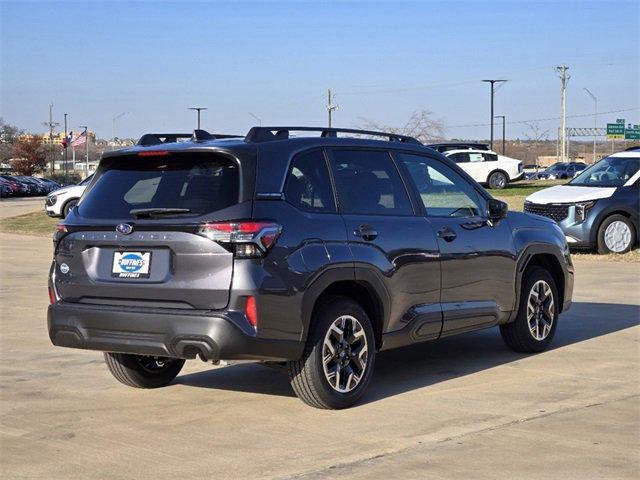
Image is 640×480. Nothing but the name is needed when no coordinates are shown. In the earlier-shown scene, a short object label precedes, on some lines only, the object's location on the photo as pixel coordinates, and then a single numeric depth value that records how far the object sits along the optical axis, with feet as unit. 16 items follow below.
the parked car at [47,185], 214.48
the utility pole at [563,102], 246.88
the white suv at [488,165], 131.85
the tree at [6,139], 387.36
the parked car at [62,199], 96.99
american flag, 233.08
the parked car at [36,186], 209.97
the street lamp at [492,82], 259.10
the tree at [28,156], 328.70
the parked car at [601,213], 60.13
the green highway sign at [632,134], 312.91
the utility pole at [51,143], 334.40
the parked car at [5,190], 197.06
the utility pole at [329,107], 252.32
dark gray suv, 21.44
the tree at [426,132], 248.87
